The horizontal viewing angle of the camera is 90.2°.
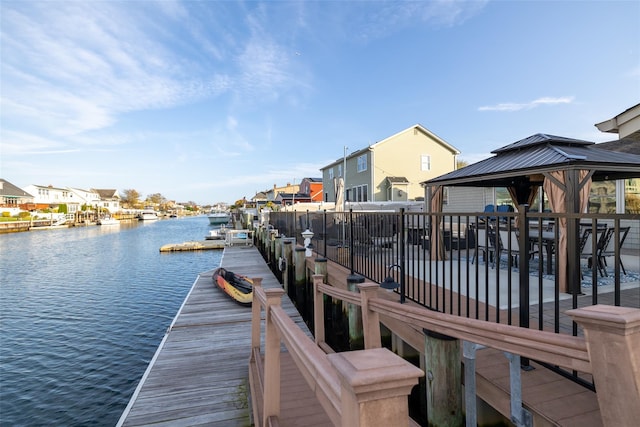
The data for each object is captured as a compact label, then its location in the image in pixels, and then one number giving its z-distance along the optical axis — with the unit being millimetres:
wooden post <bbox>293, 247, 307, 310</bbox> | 9375
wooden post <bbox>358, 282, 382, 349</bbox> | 2975
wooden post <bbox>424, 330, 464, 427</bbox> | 2488
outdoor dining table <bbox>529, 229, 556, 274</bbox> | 5951
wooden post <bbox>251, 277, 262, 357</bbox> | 4353
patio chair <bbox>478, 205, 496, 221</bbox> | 11590
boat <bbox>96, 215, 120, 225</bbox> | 68750
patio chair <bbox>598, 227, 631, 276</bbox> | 5652
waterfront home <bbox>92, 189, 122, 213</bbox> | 98631
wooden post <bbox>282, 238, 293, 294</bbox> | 10991
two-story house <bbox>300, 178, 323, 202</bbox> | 49625
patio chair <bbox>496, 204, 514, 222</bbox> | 12841
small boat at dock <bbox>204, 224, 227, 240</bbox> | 34462
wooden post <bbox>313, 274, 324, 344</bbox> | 4508
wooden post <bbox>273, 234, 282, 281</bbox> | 12922
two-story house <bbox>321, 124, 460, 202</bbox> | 23406
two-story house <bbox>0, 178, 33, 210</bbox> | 63012
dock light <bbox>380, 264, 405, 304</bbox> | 4320
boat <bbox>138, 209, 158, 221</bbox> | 98750
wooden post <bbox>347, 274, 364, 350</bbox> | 4746
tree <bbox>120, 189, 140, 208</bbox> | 120769
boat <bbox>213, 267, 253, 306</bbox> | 9539
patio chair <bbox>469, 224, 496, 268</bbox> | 7289
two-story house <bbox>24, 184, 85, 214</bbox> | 74250
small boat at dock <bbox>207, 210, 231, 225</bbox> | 68875
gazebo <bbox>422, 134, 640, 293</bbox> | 5055
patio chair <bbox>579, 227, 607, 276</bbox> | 5422
